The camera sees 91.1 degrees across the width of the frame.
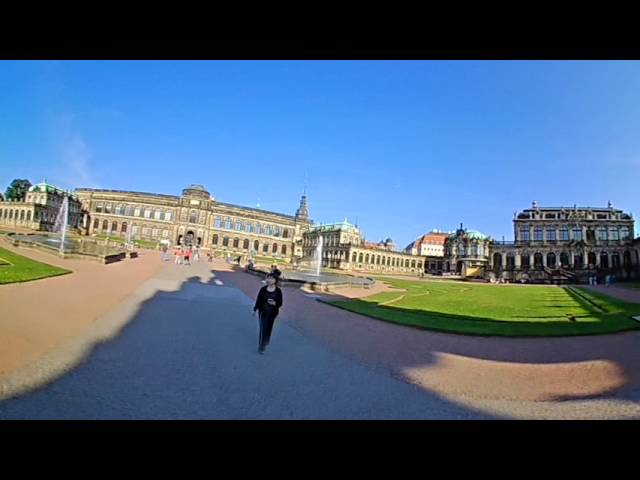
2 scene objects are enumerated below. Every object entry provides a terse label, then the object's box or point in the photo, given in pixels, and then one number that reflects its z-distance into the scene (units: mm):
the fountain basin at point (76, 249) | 22562
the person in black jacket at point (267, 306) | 6469
